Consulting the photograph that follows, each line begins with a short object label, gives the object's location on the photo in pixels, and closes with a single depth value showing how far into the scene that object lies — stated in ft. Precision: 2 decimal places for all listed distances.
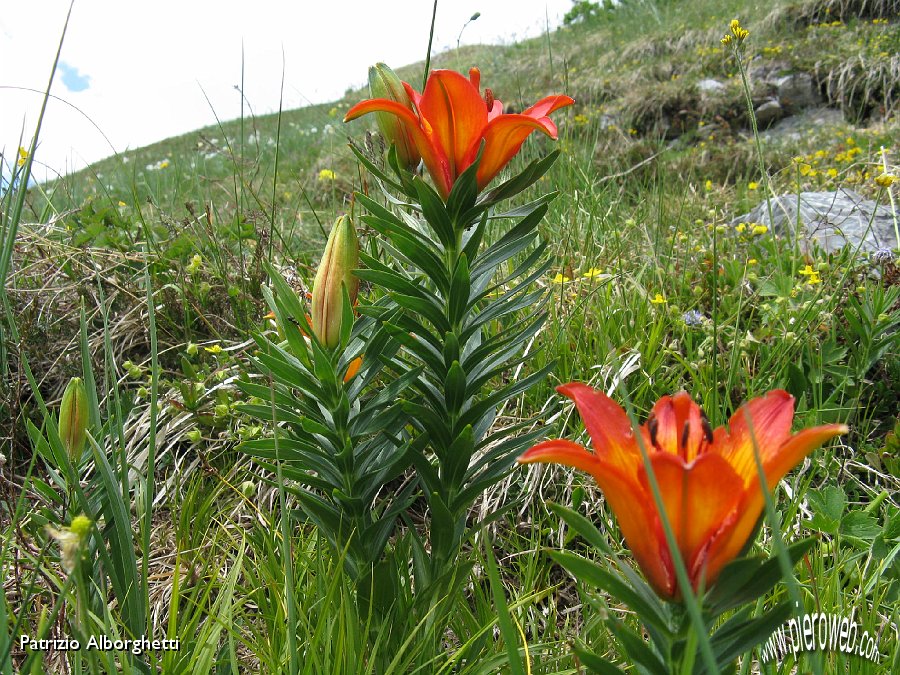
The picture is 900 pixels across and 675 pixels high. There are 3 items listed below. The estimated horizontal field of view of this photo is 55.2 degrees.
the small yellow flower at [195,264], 2.43
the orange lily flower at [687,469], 0.82
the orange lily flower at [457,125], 1.14
